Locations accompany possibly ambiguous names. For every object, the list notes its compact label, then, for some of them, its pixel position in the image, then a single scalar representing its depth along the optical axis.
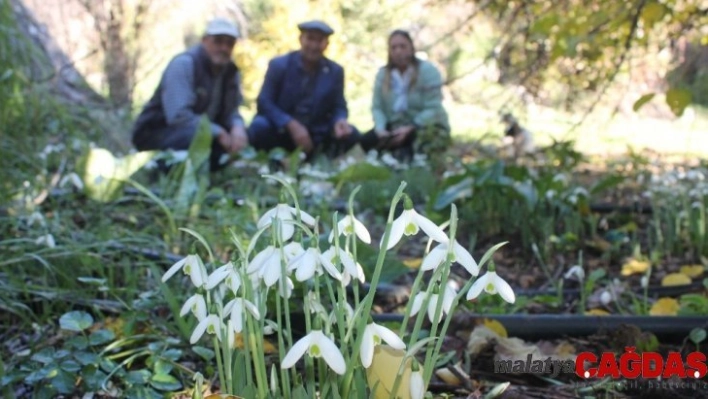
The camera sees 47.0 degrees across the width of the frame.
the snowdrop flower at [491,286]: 0.92
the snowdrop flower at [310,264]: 0.86
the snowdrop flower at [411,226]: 0.89
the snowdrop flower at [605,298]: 1.96
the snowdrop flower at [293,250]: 0.96
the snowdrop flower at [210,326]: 0.99
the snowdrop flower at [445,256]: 0.90
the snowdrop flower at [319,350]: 0.82
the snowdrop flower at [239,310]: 0.96
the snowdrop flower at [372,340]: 0.88
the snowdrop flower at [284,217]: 1.00
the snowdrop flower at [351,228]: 0.96
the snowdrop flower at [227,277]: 0.96
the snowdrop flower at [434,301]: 0.97
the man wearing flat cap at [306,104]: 4.99
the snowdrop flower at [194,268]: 1.00
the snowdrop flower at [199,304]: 1.02
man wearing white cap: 4.40
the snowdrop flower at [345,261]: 0.90
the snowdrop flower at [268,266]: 0.91
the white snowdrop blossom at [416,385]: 0.86
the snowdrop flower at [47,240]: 1.82
